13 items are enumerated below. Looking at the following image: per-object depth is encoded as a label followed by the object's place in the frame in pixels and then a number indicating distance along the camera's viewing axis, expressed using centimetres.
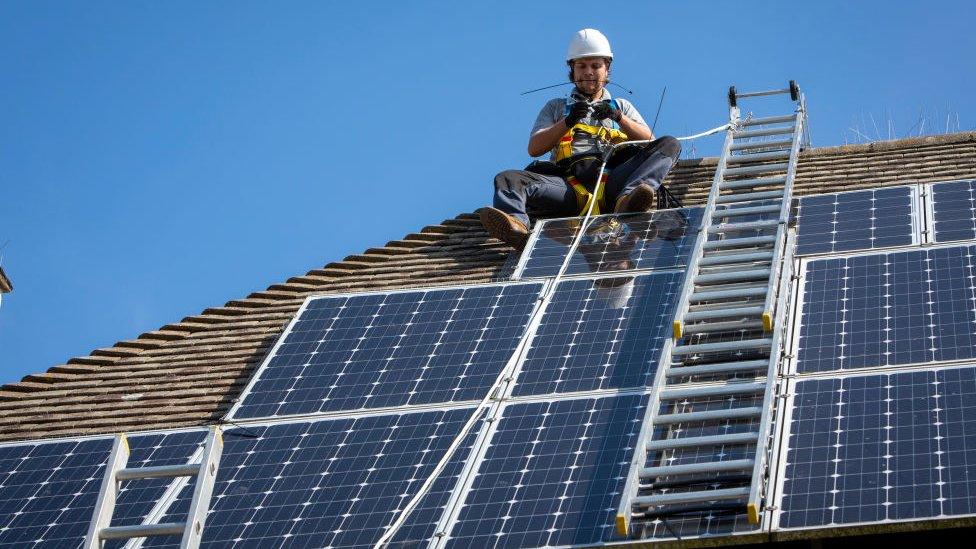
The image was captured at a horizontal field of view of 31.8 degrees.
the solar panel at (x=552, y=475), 1066
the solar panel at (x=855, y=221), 1376
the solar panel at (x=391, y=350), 1275
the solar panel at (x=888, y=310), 1176
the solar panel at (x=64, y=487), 1190
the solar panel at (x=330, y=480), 1116
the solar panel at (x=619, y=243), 1405
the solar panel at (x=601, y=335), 1229
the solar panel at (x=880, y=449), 1005
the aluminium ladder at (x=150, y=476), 991
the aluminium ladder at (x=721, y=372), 1047
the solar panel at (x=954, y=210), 1349
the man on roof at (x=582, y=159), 1528
